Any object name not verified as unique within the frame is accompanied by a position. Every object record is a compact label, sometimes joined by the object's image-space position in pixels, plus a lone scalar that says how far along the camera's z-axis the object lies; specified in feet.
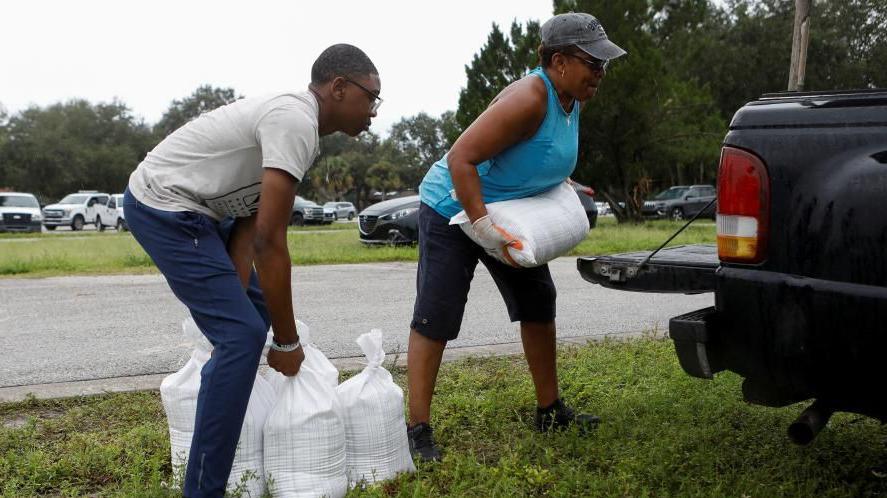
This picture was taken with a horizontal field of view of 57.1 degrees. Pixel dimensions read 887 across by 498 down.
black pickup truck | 6.96
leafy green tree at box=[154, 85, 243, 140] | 215.61
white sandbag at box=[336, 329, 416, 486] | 9.29
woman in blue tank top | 9.78
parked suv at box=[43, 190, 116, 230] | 97.60
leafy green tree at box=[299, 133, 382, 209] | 220.84
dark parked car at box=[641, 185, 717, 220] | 108.06
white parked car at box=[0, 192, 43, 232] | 83.46
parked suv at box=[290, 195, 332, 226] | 108.78
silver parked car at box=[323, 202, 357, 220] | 149.93
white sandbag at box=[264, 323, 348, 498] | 8.68
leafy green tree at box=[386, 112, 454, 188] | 267.80
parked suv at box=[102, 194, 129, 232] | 92.94
